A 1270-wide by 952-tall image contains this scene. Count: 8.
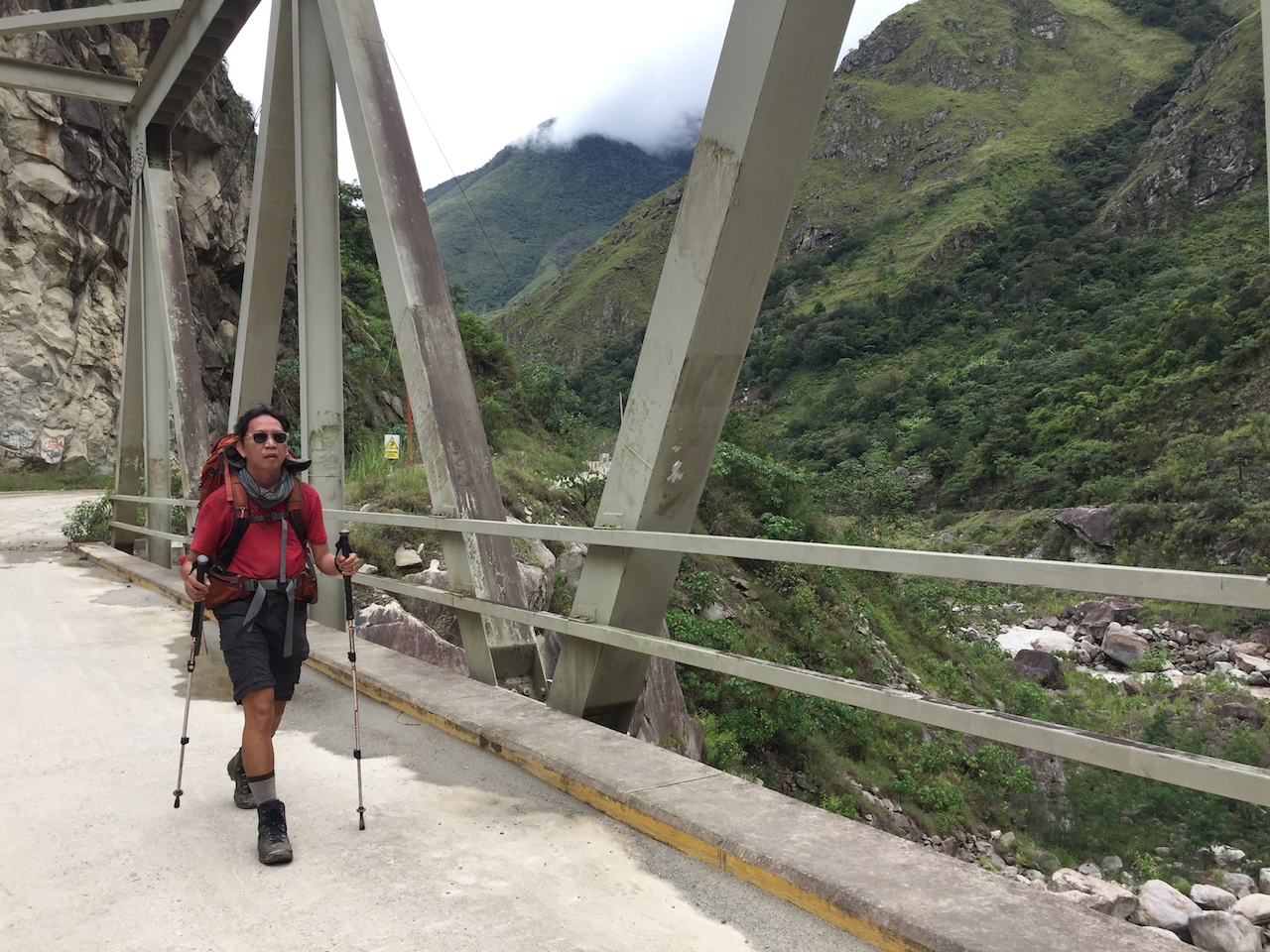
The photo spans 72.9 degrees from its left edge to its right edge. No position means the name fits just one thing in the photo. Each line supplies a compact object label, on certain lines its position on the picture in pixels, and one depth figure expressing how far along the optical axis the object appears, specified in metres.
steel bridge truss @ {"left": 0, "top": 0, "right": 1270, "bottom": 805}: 2.48
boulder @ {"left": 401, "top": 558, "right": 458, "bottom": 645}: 8.14
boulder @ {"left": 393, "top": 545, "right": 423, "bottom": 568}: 8.93
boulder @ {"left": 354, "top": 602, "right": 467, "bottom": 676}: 7.23
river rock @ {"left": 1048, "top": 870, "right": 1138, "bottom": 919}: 5.60
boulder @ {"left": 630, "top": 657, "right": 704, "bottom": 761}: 7.12
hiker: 3.06
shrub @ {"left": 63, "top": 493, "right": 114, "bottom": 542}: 15.53
